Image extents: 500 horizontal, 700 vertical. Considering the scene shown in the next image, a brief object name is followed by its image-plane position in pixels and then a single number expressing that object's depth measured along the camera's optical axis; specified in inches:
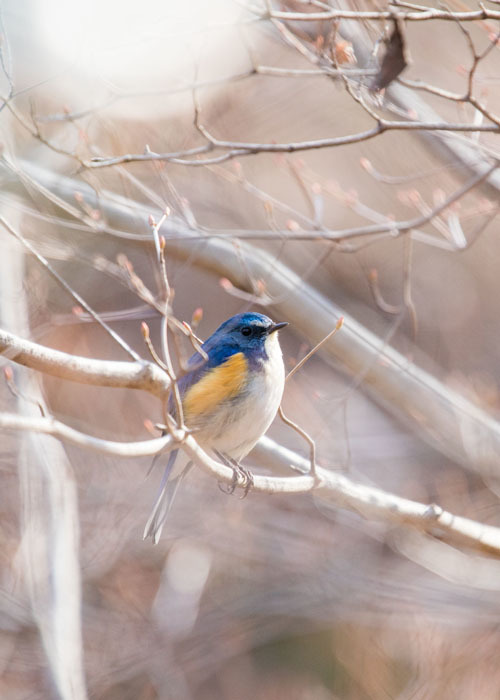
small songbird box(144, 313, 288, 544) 299.1
